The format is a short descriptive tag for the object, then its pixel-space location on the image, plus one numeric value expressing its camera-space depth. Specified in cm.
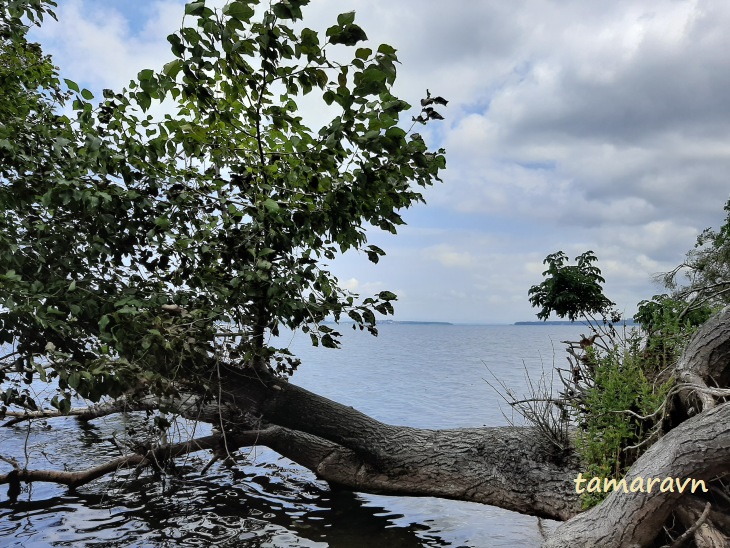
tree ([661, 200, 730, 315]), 1855
